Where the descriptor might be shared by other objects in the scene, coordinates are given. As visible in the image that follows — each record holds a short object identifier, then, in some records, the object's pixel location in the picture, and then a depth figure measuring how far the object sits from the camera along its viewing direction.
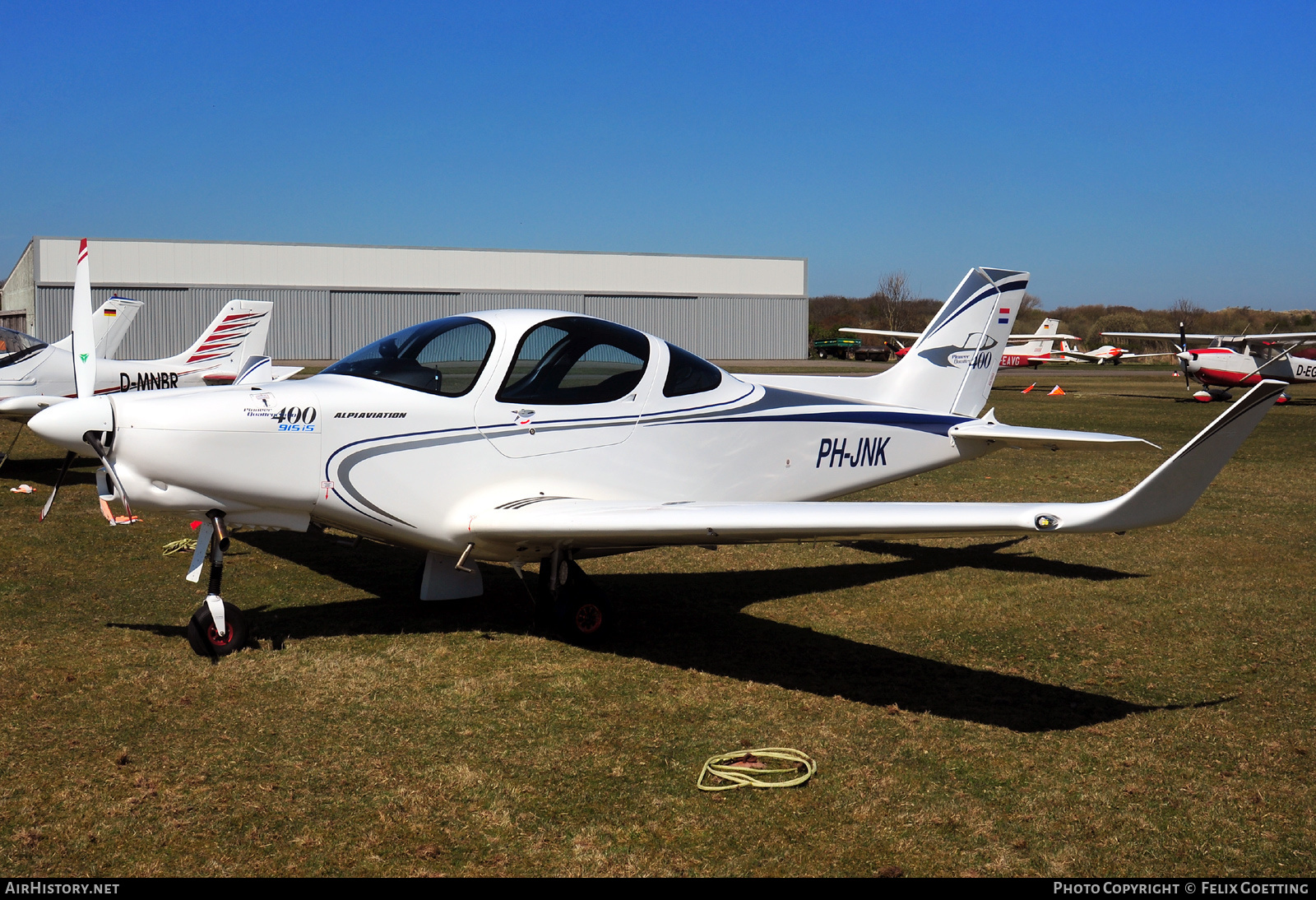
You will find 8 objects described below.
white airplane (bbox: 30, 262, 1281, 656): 4.86
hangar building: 50.09
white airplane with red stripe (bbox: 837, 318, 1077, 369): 43.66
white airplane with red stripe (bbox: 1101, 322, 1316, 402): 28.61
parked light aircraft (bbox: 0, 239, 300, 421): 14.47
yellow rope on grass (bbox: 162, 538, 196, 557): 8.51
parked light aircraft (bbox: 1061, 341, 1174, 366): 39.05
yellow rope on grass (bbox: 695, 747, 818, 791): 4.06
